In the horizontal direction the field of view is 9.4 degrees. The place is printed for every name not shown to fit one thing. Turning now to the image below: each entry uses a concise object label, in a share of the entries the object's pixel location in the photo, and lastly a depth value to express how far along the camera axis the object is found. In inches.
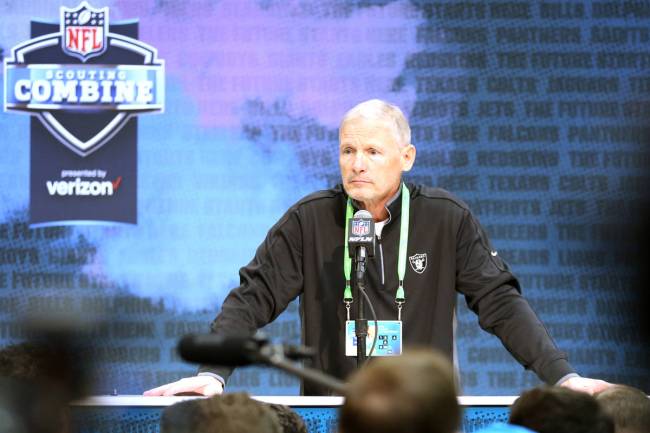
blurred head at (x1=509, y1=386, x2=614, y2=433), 282.6
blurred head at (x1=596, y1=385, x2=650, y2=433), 290.2
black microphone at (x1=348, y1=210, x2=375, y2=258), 319.1
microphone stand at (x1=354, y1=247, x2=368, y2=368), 318.5
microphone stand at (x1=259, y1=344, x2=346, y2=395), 248.6
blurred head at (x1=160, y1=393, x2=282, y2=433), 270.4
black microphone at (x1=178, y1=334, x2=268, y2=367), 245.7
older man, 328.2
